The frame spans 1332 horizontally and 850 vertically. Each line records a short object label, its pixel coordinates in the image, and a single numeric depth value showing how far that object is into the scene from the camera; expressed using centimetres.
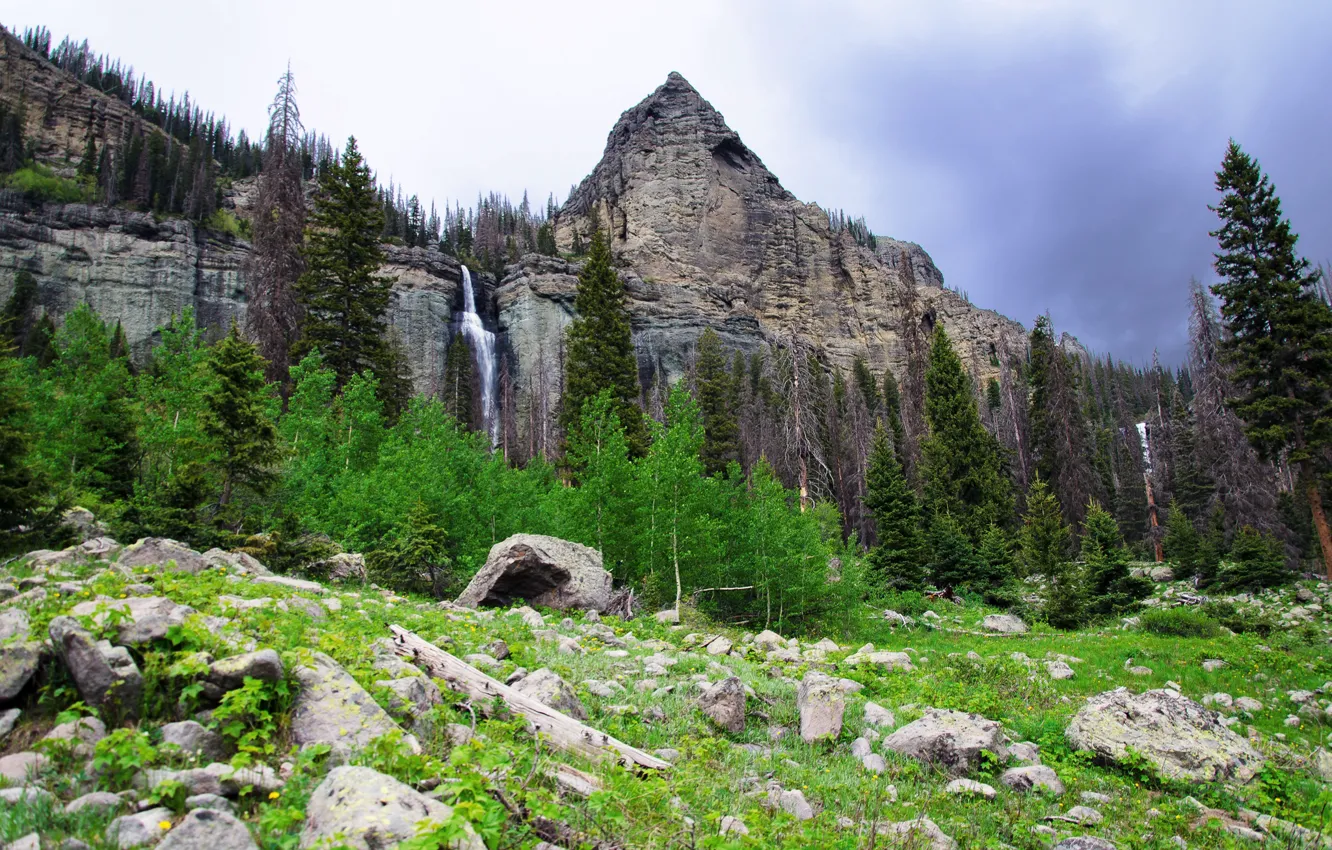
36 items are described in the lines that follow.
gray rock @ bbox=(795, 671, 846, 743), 721
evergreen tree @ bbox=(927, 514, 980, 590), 2828
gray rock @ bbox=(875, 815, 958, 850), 476
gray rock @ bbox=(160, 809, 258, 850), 288
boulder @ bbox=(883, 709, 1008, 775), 673
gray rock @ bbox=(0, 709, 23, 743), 396
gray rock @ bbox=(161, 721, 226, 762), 398
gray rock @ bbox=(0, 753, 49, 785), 350
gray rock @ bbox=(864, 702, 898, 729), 799
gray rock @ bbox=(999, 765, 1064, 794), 635
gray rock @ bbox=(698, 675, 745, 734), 722
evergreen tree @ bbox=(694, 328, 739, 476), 4688
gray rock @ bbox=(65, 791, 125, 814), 322
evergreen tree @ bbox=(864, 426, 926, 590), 2703
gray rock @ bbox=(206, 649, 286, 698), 447
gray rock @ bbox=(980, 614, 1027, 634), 2011
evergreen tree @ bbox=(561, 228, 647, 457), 3466
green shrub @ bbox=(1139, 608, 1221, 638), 1753
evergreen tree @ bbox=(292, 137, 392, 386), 2909
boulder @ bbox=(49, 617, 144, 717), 418
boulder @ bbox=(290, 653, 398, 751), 435
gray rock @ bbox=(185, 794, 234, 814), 333
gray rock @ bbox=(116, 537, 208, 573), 945
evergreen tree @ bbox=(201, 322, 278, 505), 1387
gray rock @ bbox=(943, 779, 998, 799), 604
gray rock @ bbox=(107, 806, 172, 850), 303
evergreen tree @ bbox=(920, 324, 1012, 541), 3775
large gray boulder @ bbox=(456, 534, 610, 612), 1433
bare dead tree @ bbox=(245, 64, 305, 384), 2806
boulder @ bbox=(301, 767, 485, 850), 311
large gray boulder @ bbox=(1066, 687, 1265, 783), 695
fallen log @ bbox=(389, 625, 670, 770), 541
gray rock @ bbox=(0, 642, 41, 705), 411
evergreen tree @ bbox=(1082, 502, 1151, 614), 2228
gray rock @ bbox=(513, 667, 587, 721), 633
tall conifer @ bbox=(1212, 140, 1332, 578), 2345
